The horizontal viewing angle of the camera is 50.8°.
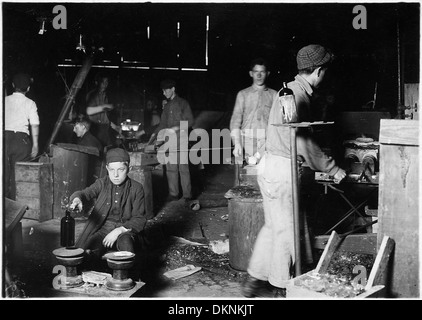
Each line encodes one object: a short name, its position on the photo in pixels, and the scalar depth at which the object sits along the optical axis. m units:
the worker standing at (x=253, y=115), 7.06
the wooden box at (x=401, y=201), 3.60
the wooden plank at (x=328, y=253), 3.91
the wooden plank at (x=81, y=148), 7.54
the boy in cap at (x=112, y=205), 5.02
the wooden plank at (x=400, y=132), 3.51
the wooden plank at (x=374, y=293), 3.37
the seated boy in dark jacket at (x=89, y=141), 8.16
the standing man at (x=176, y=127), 8.54
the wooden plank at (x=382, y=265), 3.55
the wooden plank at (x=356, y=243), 4.78
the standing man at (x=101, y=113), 9.27
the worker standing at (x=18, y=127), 7.33
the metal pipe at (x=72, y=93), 8.13
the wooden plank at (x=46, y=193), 7.37
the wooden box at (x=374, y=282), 3.46
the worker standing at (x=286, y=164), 4.17
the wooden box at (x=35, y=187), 7.34
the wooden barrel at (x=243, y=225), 4.92
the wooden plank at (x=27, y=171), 7.32
